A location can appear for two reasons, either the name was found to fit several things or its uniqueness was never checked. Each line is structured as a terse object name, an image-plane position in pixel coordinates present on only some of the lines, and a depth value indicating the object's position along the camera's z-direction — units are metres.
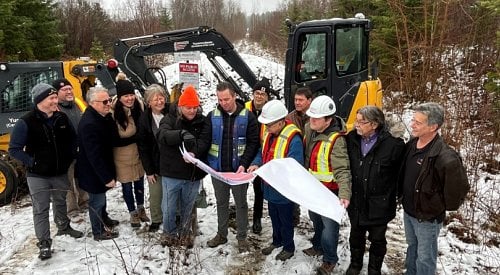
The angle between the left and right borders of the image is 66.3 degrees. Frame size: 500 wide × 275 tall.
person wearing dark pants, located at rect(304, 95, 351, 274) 3.83
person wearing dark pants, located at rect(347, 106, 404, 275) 3.69
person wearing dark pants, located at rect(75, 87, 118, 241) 4.43
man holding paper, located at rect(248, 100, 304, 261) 4.09
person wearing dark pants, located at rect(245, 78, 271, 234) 5.31
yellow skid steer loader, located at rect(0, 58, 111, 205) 6.63
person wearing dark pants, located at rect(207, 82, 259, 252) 4.35
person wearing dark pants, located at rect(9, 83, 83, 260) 4.21
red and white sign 8.11
